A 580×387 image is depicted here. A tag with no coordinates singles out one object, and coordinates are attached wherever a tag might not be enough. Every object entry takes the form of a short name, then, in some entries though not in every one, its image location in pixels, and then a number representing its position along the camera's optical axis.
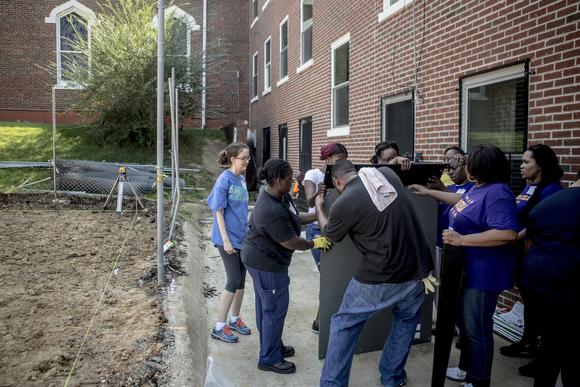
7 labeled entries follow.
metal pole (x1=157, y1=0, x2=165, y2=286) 4.58
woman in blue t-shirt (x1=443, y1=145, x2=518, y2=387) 2.75
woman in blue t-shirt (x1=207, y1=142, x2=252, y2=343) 3.93
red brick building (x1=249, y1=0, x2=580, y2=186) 3.79
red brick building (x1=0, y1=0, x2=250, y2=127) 18.44
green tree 12.70
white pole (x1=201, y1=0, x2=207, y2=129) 18.34
